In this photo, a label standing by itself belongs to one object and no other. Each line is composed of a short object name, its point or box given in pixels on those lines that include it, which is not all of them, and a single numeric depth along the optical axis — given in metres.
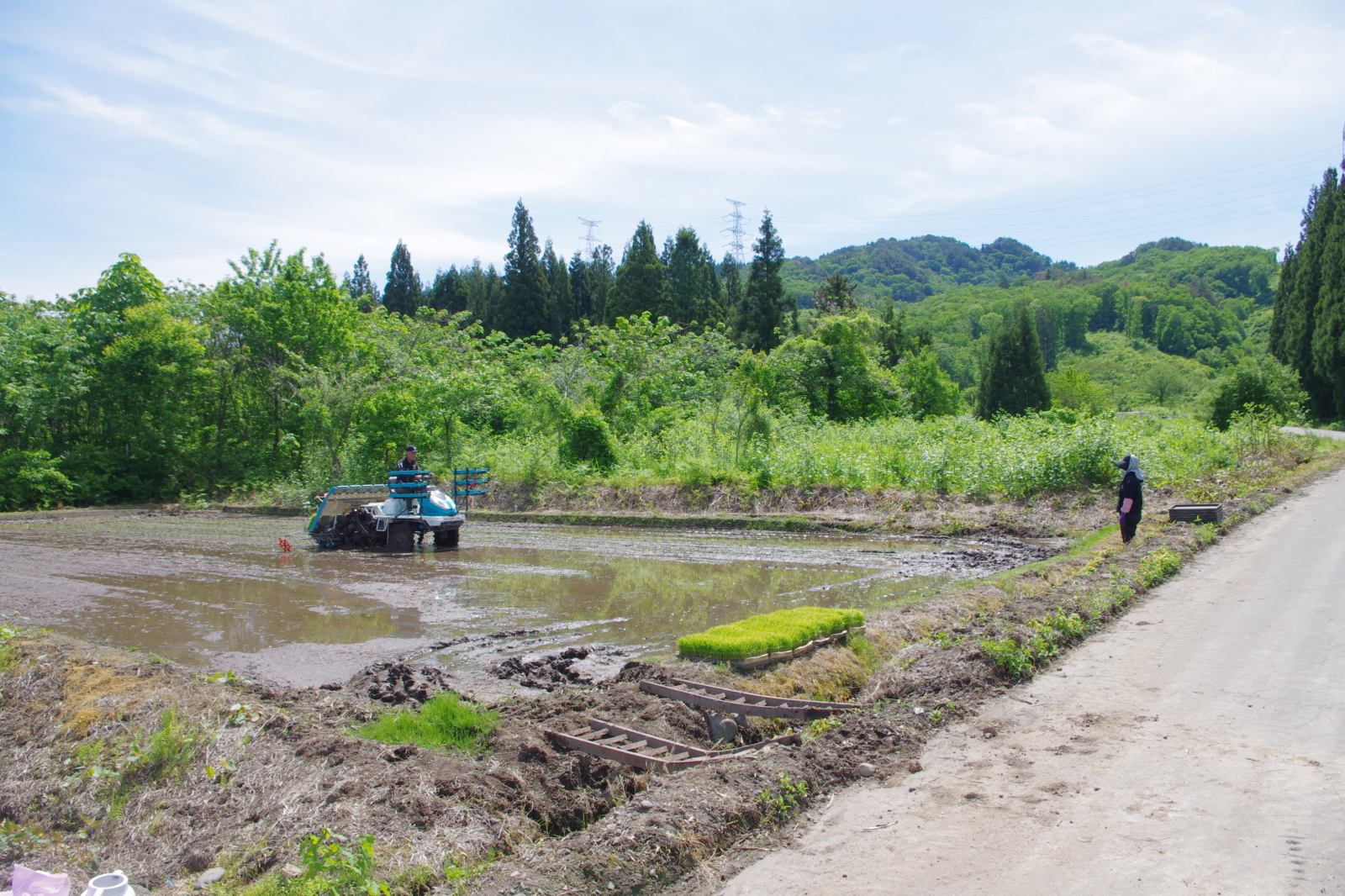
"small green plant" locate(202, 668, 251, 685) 7.04
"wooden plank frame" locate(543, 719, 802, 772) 5.27
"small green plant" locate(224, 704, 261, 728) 5.89
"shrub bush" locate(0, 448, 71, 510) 32.03
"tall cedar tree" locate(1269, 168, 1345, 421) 43.19
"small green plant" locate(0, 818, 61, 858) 4.44
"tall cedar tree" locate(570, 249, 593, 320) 63.62
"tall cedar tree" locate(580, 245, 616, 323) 63.44
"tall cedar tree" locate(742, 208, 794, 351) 50.22
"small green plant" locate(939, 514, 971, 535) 17.19
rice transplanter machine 16.77
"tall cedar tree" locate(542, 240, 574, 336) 59.16
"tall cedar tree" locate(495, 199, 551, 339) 54.72
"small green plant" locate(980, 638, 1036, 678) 7.10
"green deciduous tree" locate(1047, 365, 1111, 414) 66.44
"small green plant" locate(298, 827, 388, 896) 3.68
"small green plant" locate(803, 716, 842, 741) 5.89
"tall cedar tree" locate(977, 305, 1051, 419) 57.75
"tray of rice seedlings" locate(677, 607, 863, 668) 7.22
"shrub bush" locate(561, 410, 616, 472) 27.09
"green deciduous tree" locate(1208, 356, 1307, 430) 34.41
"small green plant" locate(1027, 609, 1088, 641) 8.01
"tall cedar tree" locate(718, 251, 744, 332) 51.81
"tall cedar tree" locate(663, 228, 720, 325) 53.97
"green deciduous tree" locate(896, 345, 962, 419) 49.51
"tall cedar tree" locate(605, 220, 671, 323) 51.19
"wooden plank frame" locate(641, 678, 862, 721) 6.12
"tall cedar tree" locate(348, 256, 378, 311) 82.12
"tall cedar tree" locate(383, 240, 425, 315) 69.12
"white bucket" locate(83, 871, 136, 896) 3.26
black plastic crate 15.45
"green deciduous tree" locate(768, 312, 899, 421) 34.62
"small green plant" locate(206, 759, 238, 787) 5.08
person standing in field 13.61
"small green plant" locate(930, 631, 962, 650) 7.77
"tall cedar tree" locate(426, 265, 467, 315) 68.25
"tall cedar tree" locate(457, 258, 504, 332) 62.00
